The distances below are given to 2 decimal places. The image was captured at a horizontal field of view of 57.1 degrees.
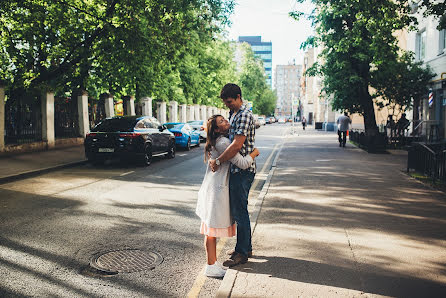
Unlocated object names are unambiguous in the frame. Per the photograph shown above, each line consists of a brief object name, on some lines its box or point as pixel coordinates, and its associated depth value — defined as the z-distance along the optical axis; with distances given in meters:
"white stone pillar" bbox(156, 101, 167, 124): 33.22
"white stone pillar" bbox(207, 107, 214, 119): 53.87
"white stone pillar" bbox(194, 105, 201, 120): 45.77
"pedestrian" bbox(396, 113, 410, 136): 22.16
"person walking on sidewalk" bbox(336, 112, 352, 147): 21.27
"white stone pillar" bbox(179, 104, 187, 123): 39.75
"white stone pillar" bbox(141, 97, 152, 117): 29.86
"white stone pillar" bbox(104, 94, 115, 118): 24.45
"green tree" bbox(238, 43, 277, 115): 78.31
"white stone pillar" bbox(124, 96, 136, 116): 26.64
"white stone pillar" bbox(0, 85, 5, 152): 15.18
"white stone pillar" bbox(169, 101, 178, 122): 36.91
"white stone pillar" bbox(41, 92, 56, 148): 18.20
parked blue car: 20.65
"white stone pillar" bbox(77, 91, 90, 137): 21.55
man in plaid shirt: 4.08
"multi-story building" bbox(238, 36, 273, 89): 192.75
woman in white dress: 4.06
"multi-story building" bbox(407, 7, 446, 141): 20.79
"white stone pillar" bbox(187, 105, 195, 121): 43.17
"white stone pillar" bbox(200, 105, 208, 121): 49.58
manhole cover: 4.48
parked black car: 13.39
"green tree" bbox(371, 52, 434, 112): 20.94
